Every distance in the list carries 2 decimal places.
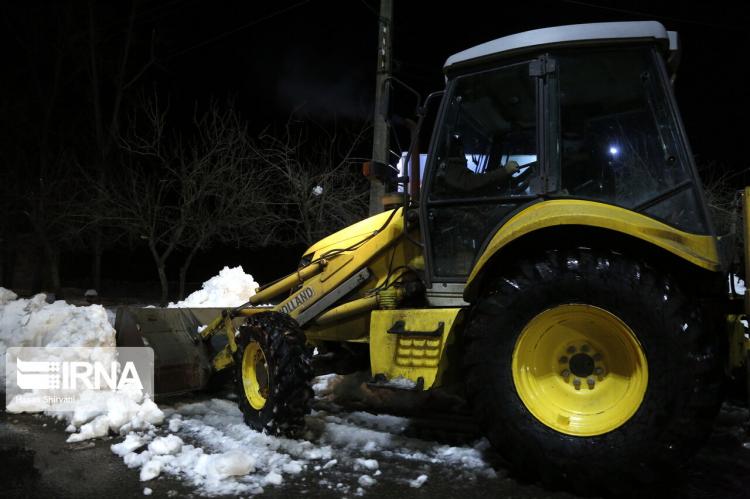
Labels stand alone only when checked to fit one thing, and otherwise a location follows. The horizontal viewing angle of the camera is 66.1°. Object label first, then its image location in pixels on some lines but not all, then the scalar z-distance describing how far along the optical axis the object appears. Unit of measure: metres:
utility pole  9.85
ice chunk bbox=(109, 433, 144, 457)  4.24
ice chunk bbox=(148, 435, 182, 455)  4.15
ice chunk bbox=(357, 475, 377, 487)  3.72
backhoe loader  3.23
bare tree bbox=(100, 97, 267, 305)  13.68
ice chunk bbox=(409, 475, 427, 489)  3.70
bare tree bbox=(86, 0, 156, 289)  17.33
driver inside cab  4.07
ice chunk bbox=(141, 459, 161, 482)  3.78
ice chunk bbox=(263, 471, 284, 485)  3.73
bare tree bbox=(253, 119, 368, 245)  13.22
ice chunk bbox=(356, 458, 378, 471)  4.00
